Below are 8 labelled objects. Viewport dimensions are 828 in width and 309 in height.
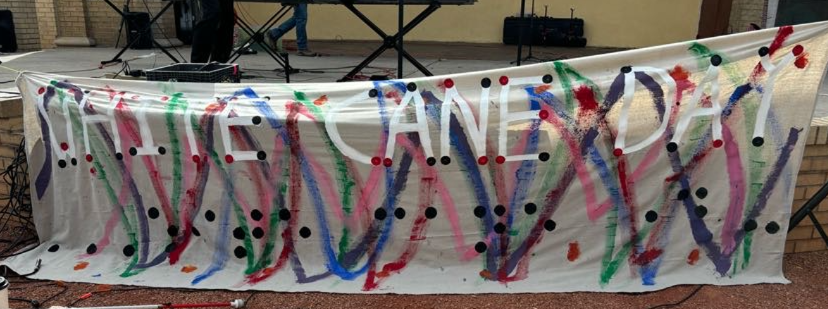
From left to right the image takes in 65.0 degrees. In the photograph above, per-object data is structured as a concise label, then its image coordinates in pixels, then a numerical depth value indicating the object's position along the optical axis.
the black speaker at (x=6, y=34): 8.87
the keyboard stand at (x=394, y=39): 5.23
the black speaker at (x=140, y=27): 8.86
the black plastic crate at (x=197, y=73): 4.03
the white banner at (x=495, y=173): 3.24
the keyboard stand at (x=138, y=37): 7.02
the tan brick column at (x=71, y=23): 9.45
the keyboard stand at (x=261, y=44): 6.70
